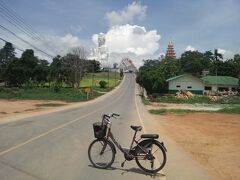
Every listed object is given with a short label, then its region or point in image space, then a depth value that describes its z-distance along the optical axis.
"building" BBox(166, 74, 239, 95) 45.39
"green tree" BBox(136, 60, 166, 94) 41.21
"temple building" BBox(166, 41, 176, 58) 78.36
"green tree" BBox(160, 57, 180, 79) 54.17
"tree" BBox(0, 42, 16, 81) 82.31
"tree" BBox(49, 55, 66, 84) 56.20
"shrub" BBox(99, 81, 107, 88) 60.82
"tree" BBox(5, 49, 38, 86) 53.14
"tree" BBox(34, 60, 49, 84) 56.36
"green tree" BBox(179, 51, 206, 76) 65.54
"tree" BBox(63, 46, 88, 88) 52.60
